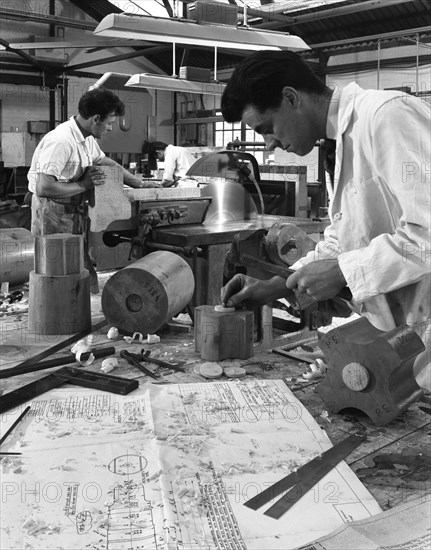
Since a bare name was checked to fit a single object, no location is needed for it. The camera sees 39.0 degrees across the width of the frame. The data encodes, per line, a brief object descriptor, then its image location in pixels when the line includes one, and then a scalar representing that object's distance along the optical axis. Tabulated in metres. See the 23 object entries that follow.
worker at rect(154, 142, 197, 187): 6.89
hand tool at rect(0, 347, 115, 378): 1.98
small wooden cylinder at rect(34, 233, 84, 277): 2.49
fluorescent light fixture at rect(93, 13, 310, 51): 2.72
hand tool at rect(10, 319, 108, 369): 2.10
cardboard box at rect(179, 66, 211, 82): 4.96
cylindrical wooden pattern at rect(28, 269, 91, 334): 2.47
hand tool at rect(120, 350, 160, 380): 1.99
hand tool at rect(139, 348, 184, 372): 2.05
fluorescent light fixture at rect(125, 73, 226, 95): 4.79
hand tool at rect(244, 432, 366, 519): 1.24
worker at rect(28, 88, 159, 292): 3.46
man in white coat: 1.34
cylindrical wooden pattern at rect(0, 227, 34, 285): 3.32
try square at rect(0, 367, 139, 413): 1.73
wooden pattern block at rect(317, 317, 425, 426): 1.53
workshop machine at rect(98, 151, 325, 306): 2.96
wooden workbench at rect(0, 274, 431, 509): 1.33
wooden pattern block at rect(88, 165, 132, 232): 3.03
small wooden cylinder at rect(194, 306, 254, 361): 2.08
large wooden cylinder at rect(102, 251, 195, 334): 2.38
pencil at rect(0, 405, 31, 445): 1.51
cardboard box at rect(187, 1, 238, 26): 2.86
